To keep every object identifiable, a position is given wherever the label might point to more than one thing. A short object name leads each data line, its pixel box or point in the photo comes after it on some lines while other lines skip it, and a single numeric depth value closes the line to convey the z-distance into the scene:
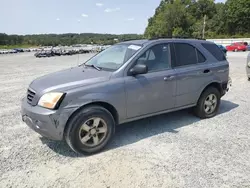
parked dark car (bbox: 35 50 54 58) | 44.89
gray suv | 3.19
